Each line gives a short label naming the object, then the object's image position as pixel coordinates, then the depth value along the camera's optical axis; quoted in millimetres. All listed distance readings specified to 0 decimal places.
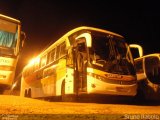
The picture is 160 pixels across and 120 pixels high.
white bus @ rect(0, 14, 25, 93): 6055
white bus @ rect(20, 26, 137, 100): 5519
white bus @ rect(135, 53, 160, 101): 6882
